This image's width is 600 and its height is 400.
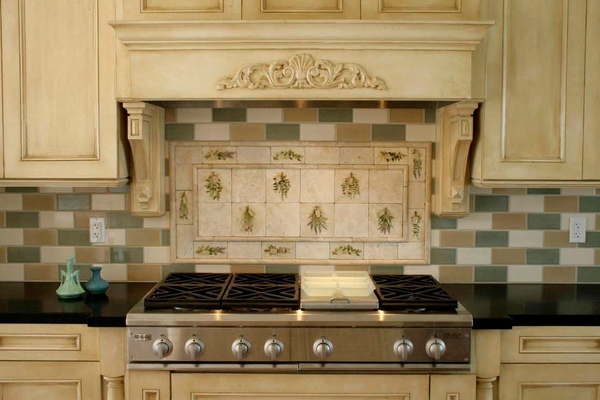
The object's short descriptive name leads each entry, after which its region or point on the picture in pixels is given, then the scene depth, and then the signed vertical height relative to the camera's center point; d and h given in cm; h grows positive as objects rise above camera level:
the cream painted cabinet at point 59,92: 223 +32
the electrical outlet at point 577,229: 261 -21
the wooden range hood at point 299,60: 205 +40
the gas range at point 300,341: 202 -54
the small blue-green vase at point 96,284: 235 -41
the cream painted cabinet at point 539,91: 223 +32
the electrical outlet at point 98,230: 261 -22
